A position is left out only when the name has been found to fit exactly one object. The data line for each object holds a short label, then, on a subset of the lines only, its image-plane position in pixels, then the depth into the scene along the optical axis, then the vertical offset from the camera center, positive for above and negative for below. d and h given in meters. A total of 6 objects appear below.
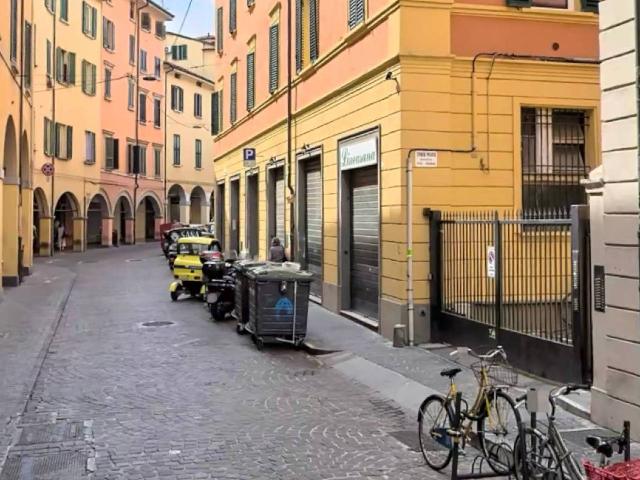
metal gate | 7.99 -0.63
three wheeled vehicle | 18.34 -0.85
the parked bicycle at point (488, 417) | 5.47 -1.35
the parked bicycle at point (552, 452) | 3.93 -1.35
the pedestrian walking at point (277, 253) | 17.17 -0.26
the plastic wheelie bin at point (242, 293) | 13.10 -0.94
